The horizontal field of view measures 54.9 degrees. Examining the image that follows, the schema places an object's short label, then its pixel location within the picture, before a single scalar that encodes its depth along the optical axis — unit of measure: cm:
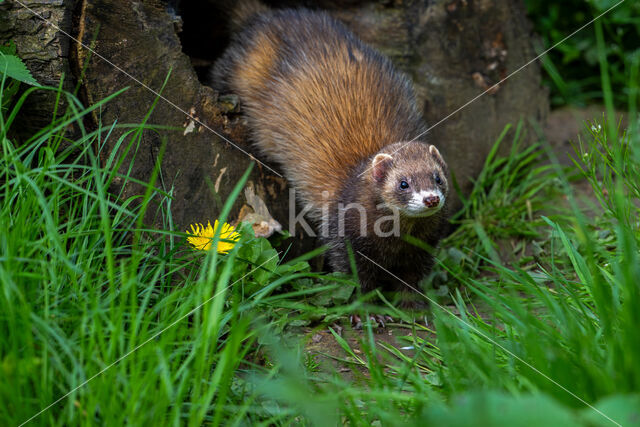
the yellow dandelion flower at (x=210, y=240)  321
